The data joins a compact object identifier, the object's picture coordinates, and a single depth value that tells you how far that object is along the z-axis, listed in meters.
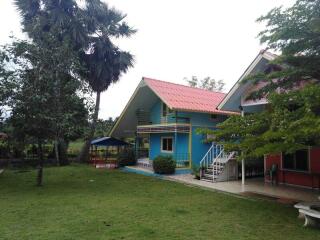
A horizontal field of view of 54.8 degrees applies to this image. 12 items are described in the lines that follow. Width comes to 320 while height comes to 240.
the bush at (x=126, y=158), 21.19
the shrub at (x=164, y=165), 16.81
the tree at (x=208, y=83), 50.72
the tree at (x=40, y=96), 12.18
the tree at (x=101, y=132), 33.49
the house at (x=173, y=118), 18.08
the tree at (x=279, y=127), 6.02
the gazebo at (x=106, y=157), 22.46
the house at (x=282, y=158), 12.47
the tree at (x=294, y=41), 7.49
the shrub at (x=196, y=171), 15.31
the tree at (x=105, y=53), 22.55
